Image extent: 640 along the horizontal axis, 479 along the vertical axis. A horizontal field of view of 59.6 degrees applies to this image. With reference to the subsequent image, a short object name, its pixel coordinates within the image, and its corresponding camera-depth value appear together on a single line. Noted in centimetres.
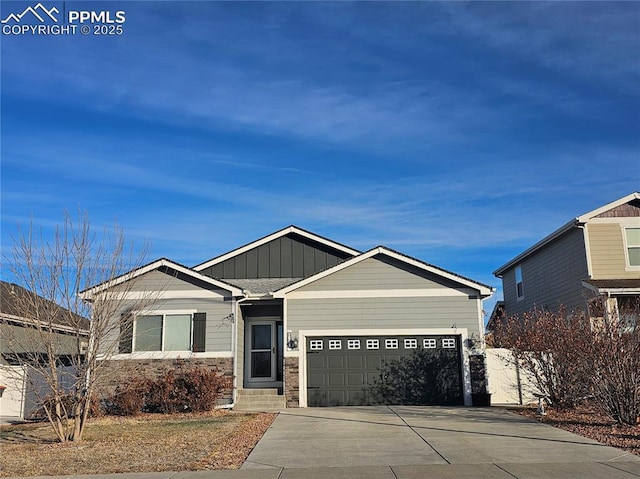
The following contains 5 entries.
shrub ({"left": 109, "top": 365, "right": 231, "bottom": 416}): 1488
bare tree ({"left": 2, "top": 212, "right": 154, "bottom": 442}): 1049
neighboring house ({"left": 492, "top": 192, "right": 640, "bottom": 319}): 1736
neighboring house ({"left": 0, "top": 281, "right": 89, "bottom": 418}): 1046
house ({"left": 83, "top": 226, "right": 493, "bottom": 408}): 1608
